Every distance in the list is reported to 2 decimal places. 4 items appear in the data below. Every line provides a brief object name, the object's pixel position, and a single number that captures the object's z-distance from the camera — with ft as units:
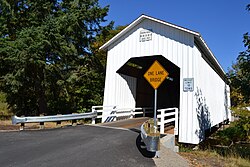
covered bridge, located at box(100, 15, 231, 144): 31.73
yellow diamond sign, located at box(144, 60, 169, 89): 21.45
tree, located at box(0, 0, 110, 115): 46.73
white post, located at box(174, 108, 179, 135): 31.81
